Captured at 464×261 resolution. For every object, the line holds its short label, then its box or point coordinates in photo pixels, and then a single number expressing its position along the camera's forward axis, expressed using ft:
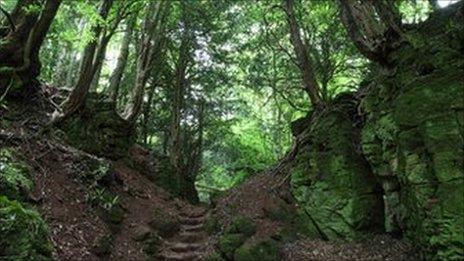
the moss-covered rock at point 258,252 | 28.68
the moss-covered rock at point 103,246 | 27.55
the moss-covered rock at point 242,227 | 31.81
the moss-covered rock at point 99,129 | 40.84
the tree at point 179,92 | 56.13
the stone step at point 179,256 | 31.62
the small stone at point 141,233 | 32.50
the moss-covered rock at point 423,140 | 22.62
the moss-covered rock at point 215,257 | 29.91
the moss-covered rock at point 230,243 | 29.91
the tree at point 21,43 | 32.42
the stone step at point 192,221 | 39.60
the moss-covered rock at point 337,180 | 30.63
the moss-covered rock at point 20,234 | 21.24
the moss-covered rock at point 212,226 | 35.45
